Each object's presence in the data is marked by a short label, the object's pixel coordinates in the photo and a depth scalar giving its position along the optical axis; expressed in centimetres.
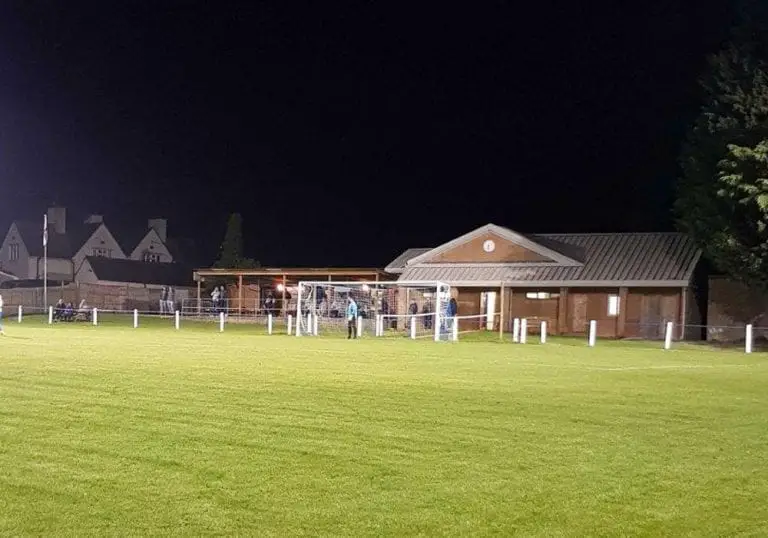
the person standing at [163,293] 6878
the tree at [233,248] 7012
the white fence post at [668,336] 3074
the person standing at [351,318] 3359
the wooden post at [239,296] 5137
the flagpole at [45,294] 5272
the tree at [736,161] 3334
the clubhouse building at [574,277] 4238
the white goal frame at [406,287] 3372
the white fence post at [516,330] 3403
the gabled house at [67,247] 7494
